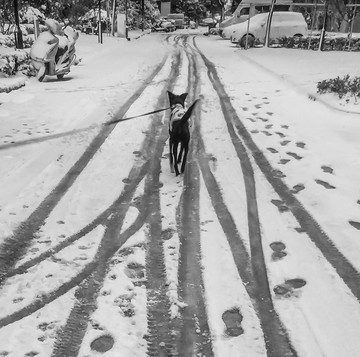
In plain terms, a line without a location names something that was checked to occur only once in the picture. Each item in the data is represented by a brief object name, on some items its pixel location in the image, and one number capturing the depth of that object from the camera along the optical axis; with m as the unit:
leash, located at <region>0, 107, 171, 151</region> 6.16
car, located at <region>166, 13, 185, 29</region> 49.94
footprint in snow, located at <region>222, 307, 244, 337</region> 2.61
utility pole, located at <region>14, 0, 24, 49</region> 13.88
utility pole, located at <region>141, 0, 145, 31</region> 39.46
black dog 4.84
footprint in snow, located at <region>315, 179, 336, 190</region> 4.84
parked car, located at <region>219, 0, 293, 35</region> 31.14
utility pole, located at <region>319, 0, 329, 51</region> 19.20
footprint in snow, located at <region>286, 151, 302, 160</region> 5.81
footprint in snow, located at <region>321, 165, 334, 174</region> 5.34
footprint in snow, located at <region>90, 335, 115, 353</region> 2.46
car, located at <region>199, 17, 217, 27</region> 44.20
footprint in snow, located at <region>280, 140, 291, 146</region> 6.43
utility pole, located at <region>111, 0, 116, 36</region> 29.56
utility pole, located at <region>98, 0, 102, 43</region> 22.67
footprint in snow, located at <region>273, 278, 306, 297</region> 2.99
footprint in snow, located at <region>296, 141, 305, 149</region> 6.34
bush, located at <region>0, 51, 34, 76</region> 11.56
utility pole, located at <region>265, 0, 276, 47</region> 21.28
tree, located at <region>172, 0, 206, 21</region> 60.97
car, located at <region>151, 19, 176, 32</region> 43.23
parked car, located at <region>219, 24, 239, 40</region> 26.98
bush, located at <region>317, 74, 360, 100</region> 9.46
